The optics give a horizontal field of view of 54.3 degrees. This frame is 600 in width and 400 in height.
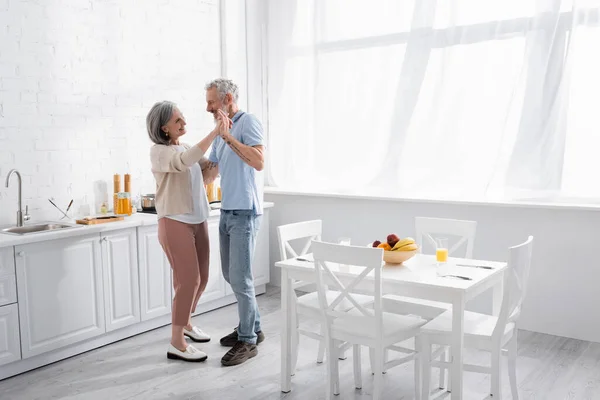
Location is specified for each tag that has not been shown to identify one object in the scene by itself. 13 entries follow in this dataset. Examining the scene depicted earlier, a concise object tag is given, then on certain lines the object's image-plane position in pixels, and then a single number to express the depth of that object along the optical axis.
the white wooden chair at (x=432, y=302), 3.02
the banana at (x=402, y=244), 2.86
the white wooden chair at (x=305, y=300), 2.96
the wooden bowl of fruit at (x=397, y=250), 2.85
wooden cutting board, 3.63
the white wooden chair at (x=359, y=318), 2.52
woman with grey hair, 3.20
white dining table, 2.46
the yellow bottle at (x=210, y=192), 4.70
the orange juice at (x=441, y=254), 2.87
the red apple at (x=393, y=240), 2.90
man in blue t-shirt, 3.23
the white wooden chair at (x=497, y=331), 2.47
